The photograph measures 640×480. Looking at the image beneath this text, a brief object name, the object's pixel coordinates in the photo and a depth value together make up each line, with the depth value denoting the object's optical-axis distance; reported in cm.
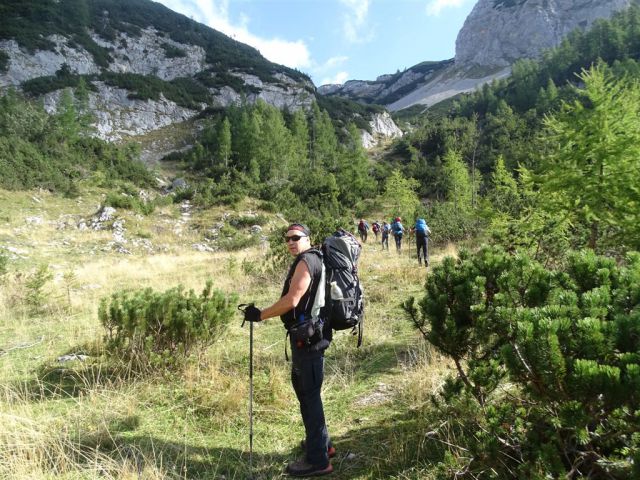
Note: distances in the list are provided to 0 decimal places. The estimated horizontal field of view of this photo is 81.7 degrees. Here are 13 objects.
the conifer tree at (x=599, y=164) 588
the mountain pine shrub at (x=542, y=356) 142
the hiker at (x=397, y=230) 1636
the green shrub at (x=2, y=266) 897
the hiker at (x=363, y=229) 2092
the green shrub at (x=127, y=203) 2183
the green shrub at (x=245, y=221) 2472
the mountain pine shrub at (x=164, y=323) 435
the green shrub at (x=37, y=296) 773
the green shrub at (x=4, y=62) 5048
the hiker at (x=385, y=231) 1841
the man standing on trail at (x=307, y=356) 275
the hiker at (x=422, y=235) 1164
